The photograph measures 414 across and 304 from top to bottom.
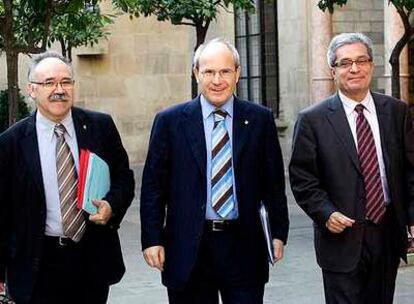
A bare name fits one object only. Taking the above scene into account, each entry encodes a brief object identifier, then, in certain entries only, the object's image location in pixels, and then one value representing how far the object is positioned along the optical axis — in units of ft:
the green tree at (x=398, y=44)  32.50
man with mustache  16.33
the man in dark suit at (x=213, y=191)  16.39
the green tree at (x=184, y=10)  39.11
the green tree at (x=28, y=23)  26.78
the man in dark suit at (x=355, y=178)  17.12
